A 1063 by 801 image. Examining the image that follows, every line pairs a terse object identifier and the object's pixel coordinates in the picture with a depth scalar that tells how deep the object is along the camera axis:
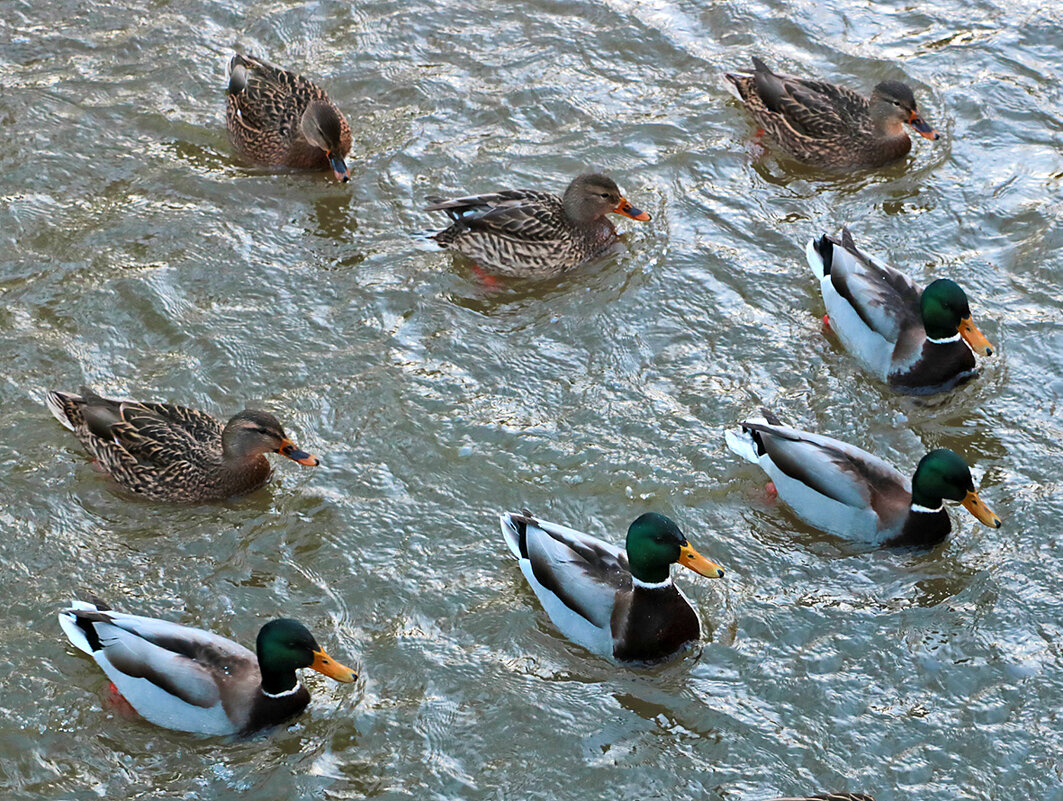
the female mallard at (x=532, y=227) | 18.20
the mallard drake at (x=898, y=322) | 16.25
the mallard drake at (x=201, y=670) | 12.52
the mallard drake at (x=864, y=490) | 14.22
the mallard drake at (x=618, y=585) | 13.13
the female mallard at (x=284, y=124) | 19.47
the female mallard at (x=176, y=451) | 14.87
